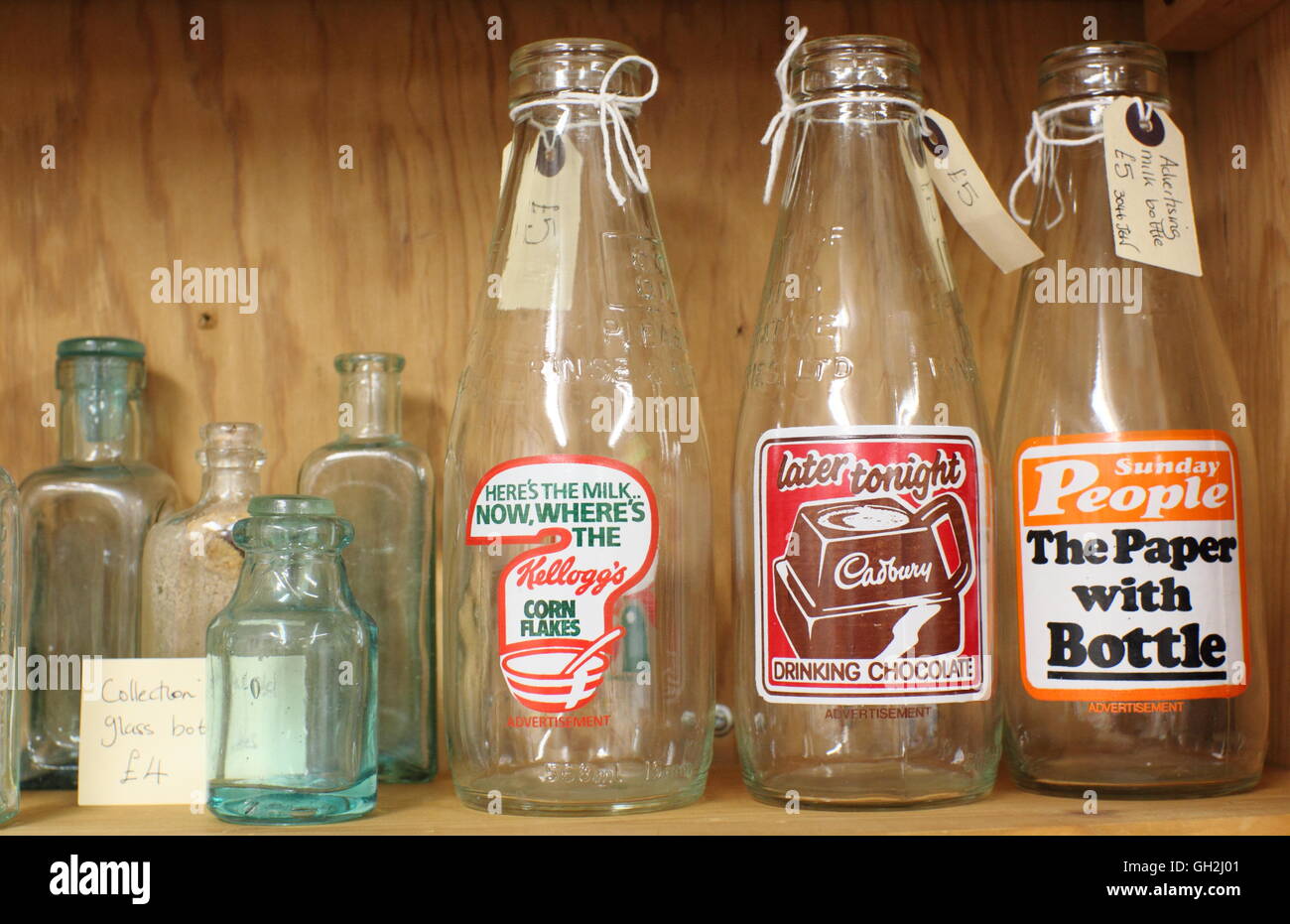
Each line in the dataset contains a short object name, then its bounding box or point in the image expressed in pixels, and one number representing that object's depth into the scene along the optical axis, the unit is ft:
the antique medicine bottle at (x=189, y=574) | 2.72
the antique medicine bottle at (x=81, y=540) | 2.84
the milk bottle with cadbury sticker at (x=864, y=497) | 2.41
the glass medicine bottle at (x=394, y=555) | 2.87
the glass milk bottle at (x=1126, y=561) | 2.53
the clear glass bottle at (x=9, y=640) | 2.32
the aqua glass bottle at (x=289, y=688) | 2.34
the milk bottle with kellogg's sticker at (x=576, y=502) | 2.43
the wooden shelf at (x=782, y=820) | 2.22
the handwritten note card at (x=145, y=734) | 2.52
